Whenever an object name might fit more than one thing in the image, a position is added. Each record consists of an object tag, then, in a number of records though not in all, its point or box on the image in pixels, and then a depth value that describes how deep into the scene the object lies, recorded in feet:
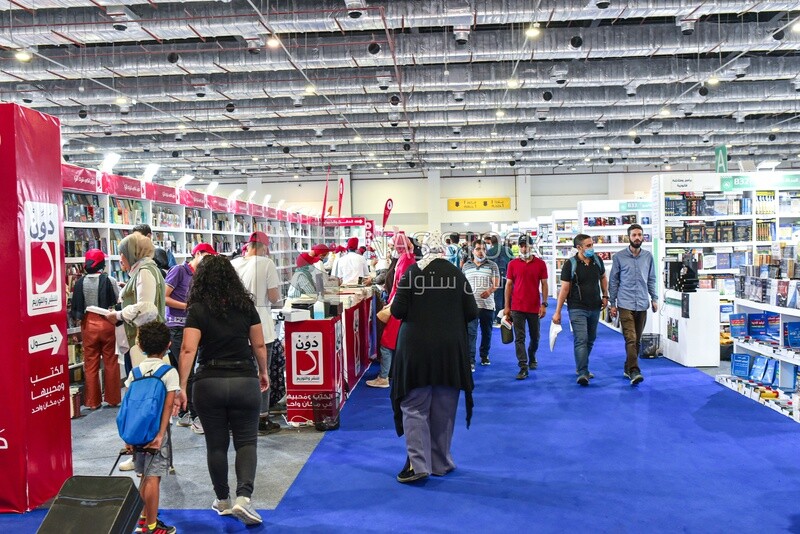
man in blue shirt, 23.44
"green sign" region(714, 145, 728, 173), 41.63
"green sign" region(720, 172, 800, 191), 31.09
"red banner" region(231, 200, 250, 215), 46.24
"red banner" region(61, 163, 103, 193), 23.45
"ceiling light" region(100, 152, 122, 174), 26.78
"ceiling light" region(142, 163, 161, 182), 32.45
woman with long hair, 11.29
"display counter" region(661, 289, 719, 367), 26.27
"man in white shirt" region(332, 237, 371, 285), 33.86
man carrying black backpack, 22.70
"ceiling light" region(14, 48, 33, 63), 36.81
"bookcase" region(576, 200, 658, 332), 47.32
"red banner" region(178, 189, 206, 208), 35.83
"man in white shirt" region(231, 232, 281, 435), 16.78
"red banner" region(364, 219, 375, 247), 59.21
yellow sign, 97.09
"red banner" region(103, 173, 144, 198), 26.43
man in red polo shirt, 24.93
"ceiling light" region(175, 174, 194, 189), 34.56
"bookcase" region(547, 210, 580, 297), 59.57
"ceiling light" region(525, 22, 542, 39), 33.26
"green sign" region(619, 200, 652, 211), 46.68
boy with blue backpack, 10.58
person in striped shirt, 25.63
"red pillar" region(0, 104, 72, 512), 12.55
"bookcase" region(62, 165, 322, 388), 24.43
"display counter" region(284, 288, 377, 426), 18.11
